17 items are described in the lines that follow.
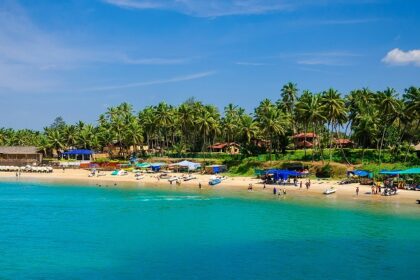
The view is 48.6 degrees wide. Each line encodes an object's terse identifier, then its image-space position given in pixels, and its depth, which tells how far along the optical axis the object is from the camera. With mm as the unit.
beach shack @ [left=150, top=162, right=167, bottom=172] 99688
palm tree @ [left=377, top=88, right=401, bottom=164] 76625
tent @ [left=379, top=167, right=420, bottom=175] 63212
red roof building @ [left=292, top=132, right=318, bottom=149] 108294
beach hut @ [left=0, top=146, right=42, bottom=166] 120200
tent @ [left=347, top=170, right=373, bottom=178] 71750
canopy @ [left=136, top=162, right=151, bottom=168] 99412
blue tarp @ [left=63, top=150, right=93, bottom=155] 122062
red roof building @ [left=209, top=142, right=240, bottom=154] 125688
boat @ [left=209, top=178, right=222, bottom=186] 81250
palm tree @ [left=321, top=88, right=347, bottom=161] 80000
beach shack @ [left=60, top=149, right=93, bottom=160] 122438
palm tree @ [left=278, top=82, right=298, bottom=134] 112812
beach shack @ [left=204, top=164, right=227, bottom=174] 93625
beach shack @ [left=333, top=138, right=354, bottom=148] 106838
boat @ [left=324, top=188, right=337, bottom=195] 66438
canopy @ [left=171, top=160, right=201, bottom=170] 93681
